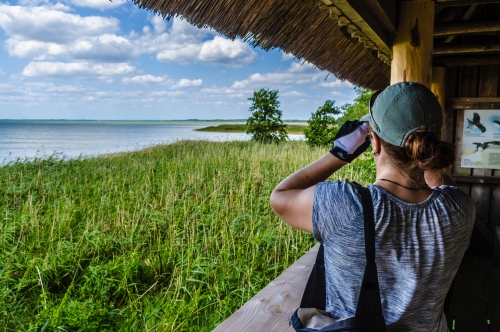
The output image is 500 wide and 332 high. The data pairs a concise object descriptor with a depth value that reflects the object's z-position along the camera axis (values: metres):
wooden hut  1.70
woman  0.84
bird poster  3.85
